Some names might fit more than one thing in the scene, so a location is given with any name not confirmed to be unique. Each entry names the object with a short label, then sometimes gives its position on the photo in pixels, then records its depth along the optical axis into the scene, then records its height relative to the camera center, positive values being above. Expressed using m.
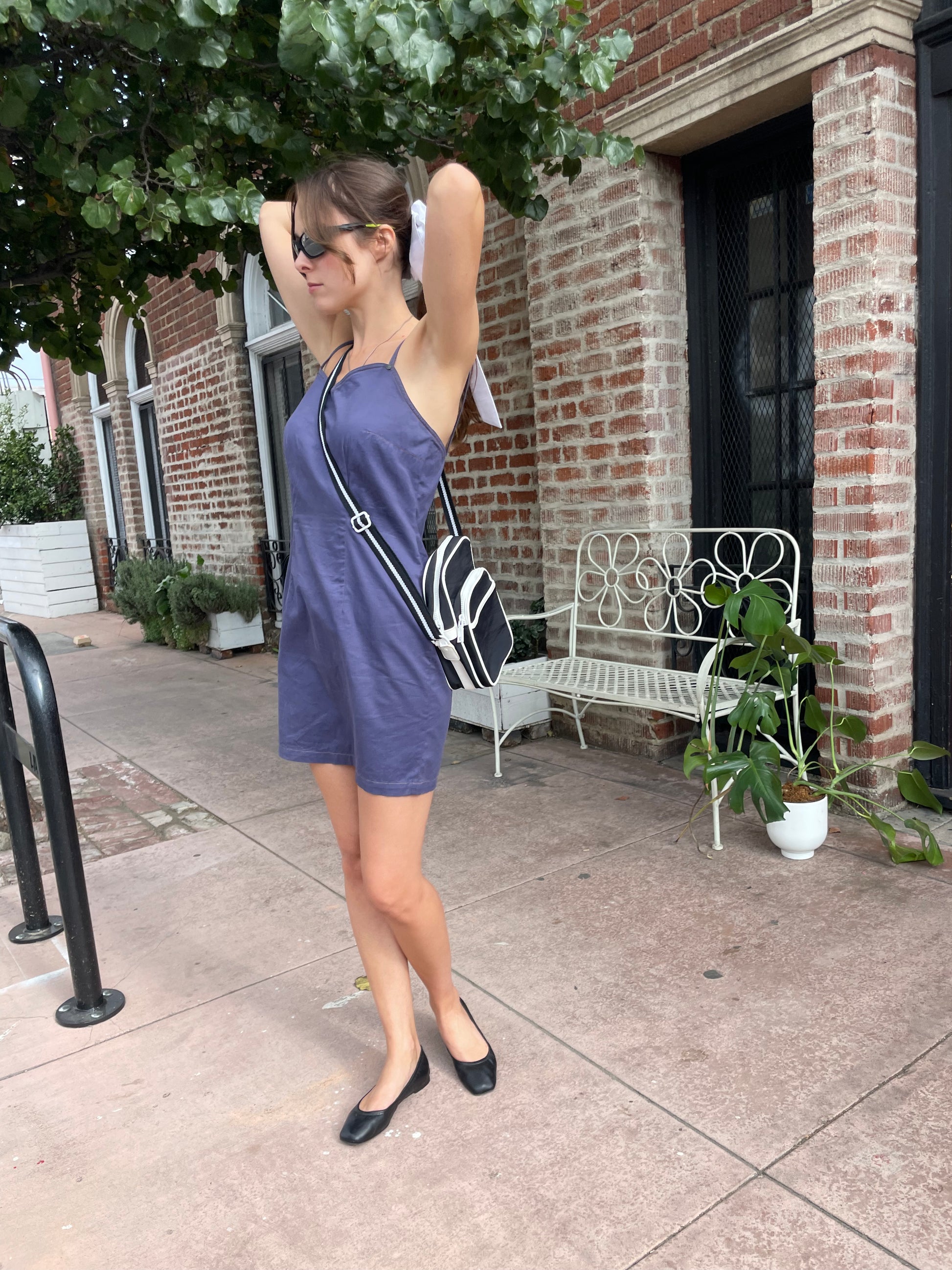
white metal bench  3.91 -0.56
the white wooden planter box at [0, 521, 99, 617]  12.34 -0.62
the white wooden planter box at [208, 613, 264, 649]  7.97 -1.04
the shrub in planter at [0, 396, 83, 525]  12.45 +0.52
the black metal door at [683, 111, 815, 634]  3.79 +0.57
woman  1.77 -0.06
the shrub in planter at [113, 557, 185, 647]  8.87 -0.79
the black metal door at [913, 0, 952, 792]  3.17 +0.19
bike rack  2.40 -0.77
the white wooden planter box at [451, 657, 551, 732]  4.55 -1.05
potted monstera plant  3.04 -0.94
